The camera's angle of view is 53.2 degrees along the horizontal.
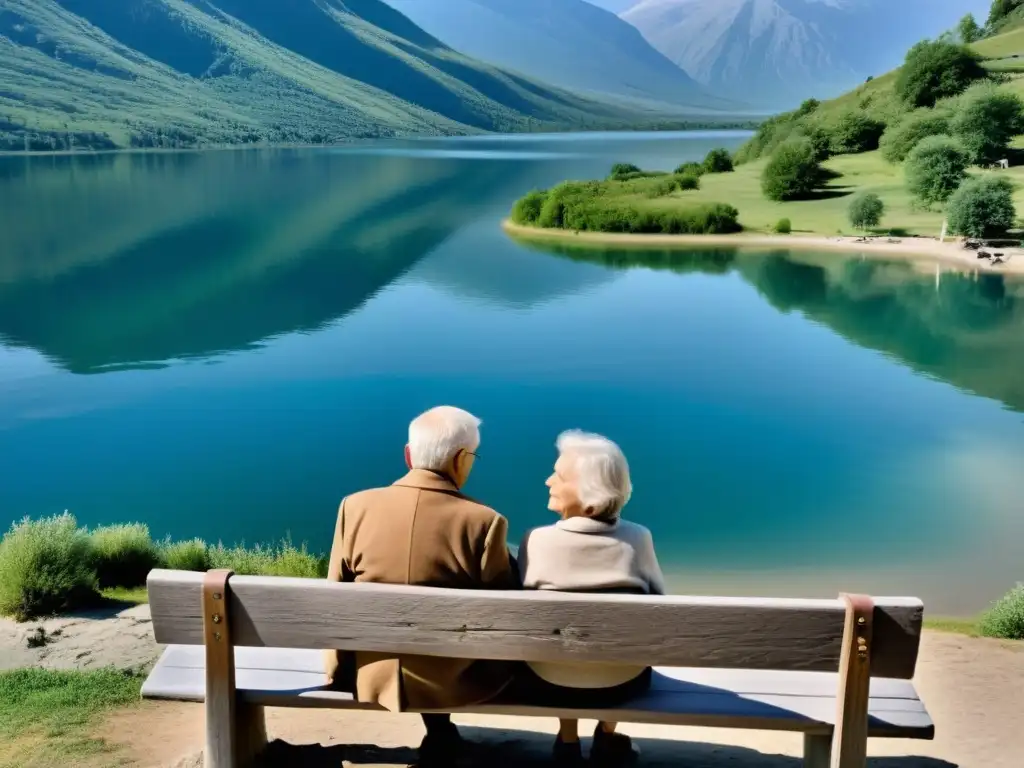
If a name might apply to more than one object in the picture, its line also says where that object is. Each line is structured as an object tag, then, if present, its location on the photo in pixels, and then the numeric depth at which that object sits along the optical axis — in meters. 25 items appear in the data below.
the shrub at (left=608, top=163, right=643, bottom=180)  56.71
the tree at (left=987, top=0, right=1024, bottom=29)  98.06
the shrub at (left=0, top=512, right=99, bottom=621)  5.88
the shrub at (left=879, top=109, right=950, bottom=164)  49.78
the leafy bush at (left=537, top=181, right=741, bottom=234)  40.19
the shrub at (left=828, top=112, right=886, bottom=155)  55.97
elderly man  2.88
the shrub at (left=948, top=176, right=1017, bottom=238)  34.62
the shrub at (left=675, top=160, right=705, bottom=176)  57.31
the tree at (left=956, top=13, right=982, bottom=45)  92.25
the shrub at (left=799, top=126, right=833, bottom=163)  54.66
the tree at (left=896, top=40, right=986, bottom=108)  61.25
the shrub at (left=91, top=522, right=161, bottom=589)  7.63
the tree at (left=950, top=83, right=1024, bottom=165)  47.72
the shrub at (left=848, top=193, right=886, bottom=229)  38.25
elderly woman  2.86
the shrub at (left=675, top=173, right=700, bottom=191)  49.62
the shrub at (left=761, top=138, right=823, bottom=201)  45.28
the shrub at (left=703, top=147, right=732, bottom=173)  58.72
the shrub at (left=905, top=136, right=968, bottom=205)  40.06
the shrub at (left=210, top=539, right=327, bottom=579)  7.50
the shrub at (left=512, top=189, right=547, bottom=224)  44.31
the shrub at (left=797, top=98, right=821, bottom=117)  70.38
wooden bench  2.65
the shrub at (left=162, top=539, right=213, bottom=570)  7.61
